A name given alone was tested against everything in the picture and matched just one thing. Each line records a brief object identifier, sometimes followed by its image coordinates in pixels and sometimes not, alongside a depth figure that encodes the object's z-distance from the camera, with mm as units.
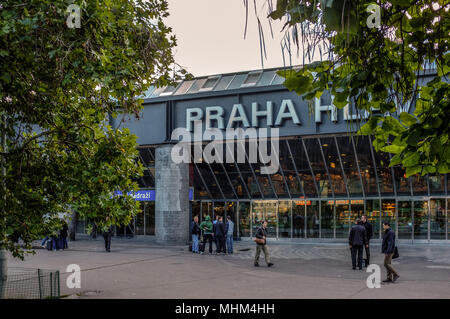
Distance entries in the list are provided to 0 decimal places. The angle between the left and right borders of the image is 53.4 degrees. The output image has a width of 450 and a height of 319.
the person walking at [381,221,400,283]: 11883
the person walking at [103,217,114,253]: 21286
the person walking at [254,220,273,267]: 15727
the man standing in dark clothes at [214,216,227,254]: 20141
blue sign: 29281
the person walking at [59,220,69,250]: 22234
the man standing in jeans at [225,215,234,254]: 20406
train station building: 23828
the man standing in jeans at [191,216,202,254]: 20406
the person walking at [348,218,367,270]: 14758
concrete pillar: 24766
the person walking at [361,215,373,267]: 15430
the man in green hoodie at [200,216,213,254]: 20453
